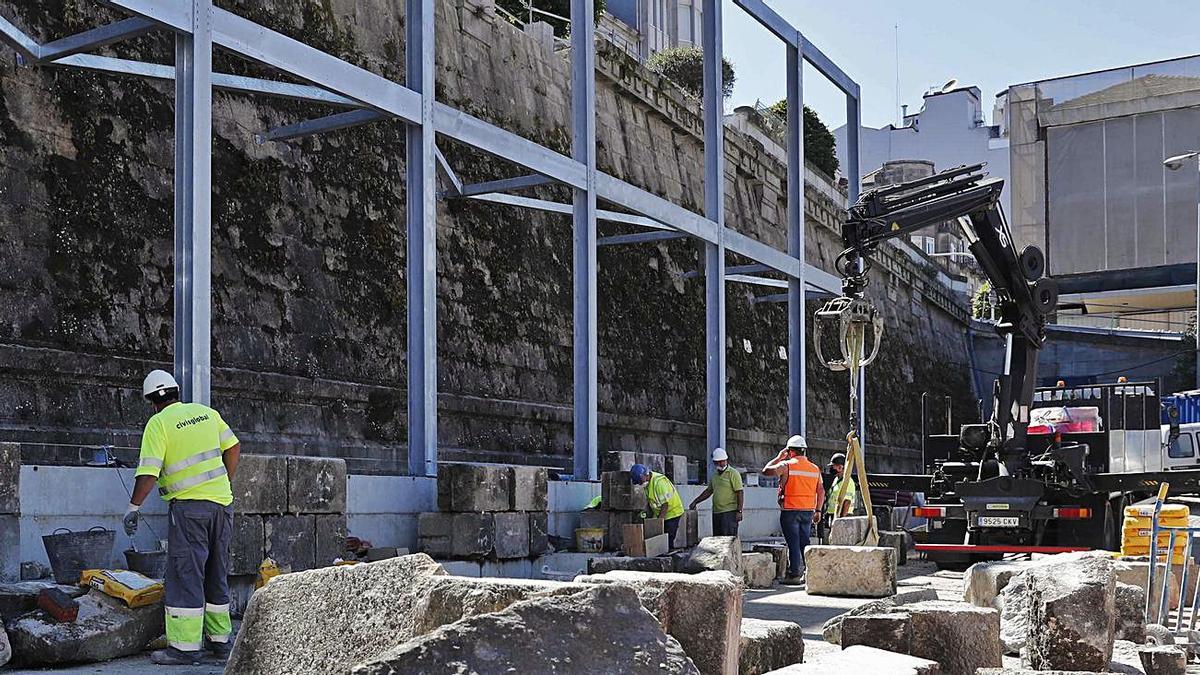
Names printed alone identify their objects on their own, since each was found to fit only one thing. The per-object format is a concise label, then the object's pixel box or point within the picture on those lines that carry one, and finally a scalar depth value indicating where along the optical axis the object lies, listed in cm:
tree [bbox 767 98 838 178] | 3953
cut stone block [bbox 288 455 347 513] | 942
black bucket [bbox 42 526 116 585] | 808
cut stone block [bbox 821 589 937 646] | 802
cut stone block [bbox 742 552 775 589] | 1403
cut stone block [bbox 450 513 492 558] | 1145
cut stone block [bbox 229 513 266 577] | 892
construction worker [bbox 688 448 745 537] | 1519
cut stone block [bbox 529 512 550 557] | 1231
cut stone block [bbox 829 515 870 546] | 1493
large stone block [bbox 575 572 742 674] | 558
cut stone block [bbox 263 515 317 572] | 921
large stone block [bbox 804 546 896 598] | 1308
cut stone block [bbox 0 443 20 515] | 761
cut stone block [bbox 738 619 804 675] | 668
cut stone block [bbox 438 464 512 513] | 1155
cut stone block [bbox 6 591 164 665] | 728
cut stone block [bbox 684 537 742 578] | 1221
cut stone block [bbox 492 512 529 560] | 1173
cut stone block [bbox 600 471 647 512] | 1390
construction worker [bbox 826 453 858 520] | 1668
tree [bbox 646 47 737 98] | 3691
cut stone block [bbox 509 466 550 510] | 1200
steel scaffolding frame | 951
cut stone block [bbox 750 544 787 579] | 1510
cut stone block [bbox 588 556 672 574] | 1133
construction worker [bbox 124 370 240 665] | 769
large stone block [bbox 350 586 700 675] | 393
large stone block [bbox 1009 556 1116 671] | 757
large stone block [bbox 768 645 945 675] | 582
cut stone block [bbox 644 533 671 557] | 1346
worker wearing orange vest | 1477
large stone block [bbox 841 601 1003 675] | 711
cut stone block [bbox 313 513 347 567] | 961
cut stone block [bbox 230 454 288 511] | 895
